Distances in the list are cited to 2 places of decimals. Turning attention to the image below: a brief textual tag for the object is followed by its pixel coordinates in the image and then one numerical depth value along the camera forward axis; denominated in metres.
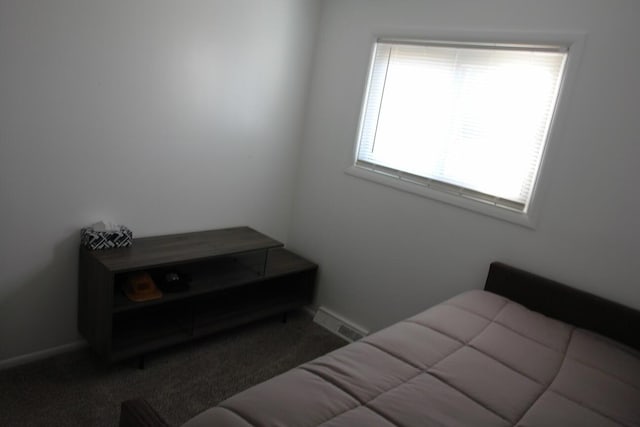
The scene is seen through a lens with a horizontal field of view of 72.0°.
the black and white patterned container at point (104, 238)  2.27
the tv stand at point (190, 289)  2.23
